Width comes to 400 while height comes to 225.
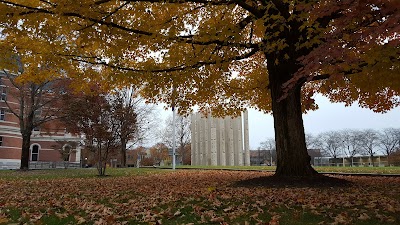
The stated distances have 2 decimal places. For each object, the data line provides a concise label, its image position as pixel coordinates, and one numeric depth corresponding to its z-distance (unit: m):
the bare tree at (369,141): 80.53
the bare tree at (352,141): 82.69
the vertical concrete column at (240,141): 52.00
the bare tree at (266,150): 83.41
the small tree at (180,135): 65.94
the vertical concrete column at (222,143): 52.19
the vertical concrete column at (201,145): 54.36
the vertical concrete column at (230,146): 52.00
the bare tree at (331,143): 87.88
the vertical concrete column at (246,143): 52.38
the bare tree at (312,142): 91.44
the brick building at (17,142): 38.22
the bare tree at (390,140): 77.06
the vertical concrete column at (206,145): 53.28
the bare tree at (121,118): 16.99
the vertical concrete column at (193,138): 55.54
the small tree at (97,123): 16.14
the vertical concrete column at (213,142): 52.12
